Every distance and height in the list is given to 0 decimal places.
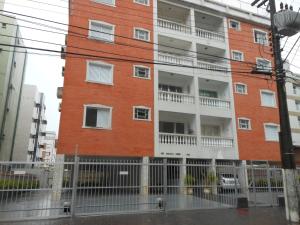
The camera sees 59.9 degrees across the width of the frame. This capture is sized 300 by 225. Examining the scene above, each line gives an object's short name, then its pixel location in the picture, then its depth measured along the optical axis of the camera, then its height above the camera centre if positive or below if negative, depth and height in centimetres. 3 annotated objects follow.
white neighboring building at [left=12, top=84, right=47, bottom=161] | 4324 +856
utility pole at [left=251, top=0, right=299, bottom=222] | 944 +110
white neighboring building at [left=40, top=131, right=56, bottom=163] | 8794 +966
